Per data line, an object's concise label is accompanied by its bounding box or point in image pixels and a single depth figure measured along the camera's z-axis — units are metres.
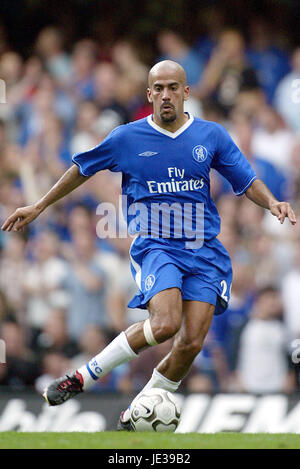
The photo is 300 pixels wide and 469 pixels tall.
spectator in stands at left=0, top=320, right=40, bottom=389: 11.05
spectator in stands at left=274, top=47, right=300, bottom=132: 11.96
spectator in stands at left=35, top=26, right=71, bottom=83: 13.01
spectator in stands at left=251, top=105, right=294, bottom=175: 11.58
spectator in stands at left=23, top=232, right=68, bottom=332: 11.34
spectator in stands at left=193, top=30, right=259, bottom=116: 12.21
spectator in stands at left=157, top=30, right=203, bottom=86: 12.54
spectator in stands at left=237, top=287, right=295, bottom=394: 10.35
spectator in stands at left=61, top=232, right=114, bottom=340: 11.21
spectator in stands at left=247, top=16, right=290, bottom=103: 12.27
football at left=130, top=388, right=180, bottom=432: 6.72
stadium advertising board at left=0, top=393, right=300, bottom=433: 9.69
